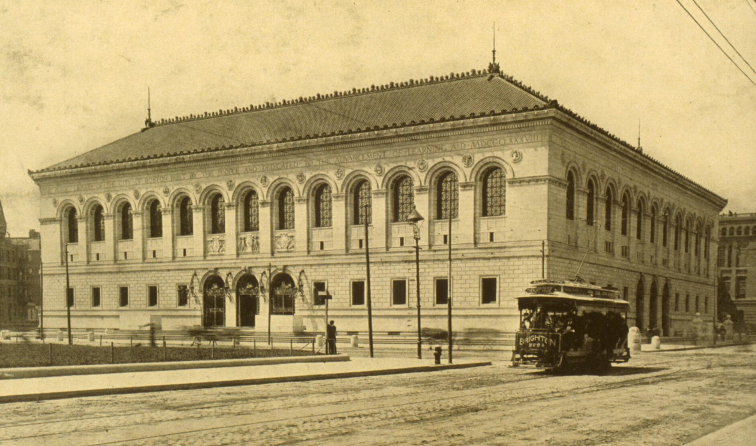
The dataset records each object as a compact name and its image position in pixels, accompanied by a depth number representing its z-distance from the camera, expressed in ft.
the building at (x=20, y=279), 255.29
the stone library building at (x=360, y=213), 124.57
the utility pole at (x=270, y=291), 144.97
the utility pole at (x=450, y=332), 88.52
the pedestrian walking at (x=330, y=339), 96.94
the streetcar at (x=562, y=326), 76.13
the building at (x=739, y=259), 257.75
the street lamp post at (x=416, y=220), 92.02
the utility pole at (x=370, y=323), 96.02
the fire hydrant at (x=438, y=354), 84.33
